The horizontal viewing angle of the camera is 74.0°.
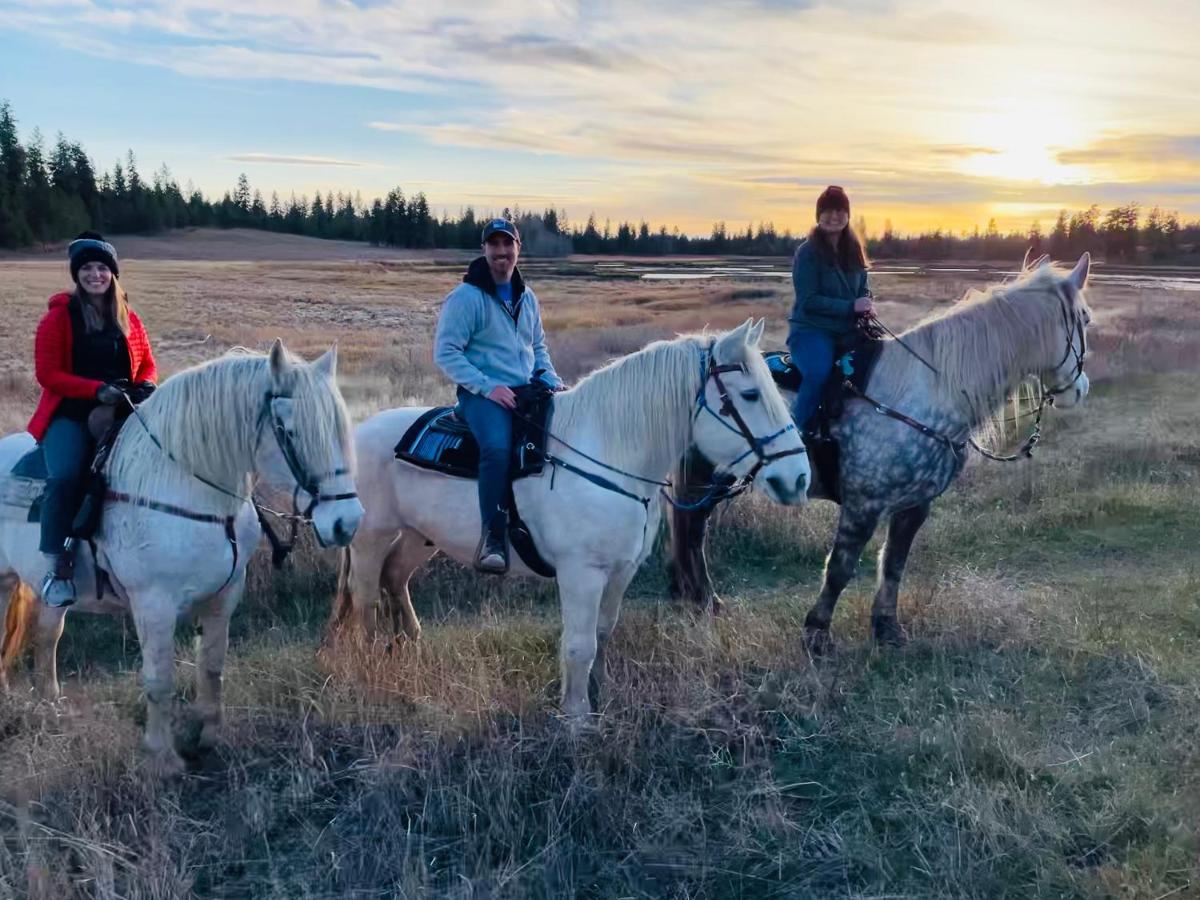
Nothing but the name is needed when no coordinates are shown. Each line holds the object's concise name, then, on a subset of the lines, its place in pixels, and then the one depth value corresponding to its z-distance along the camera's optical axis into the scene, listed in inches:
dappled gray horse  208.5
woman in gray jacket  213.8
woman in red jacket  150.9
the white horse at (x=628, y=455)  156.9
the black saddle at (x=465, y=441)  169.2
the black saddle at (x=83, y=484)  151.2
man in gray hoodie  167.6
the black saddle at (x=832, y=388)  215.2
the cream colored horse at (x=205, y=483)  140.5
